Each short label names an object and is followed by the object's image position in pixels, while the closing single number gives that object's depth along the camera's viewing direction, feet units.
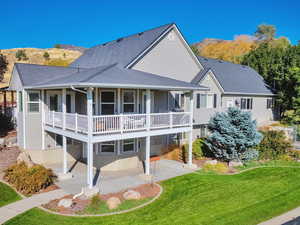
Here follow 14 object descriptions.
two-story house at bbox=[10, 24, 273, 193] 38.75
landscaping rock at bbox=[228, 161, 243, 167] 51.36
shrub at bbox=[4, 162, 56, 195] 35.88
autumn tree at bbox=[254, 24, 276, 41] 271.49
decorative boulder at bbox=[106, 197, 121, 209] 31.18
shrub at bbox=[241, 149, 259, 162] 52.21
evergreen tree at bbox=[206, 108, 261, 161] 50.98
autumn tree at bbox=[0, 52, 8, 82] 94.84
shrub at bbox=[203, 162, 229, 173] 47.76
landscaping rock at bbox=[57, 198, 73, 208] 31.12
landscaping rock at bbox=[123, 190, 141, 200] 33.87
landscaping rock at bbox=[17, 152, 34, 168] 44.01
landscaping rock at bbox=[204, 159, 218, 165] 50.39
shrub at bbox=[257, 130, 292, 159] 55.98
